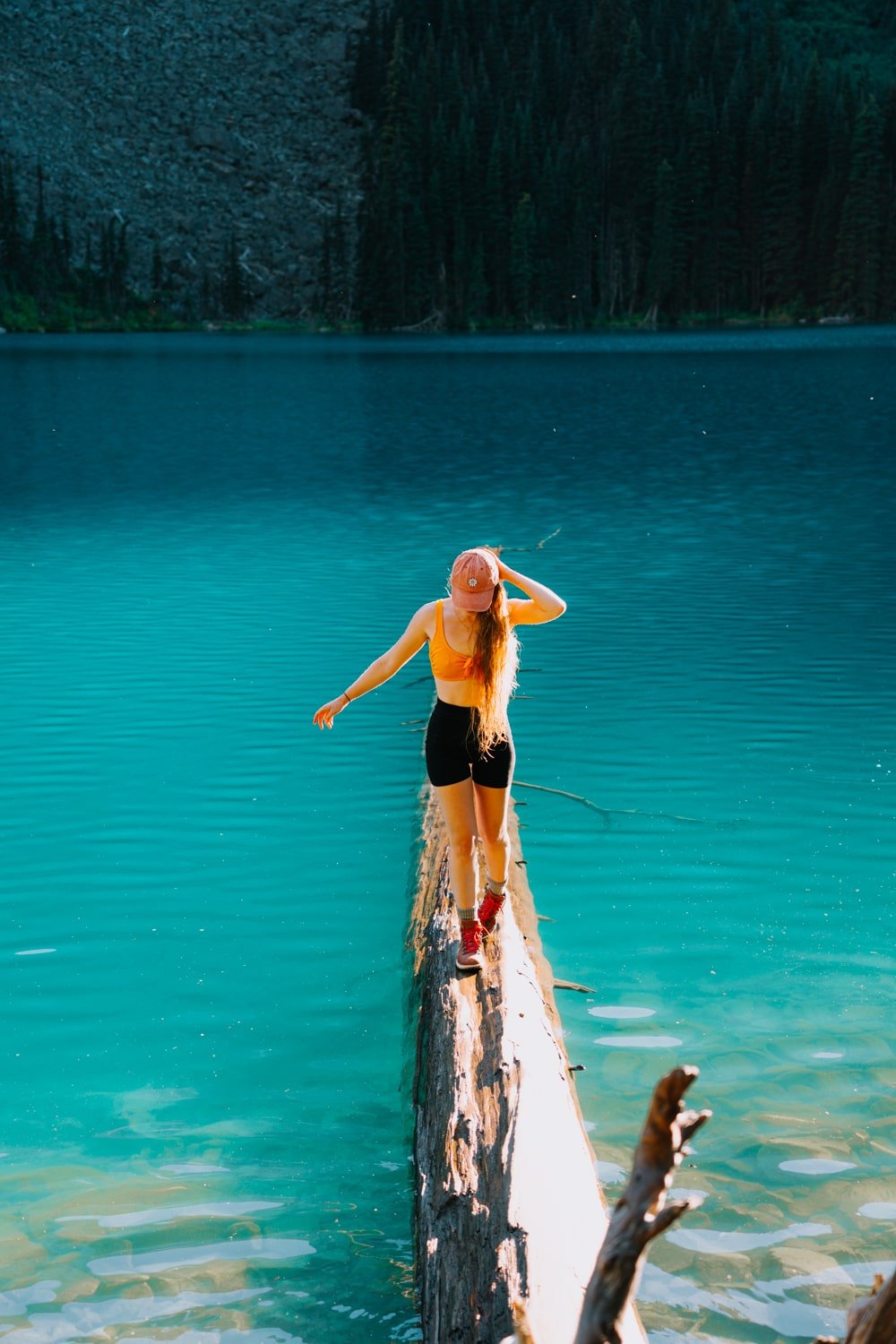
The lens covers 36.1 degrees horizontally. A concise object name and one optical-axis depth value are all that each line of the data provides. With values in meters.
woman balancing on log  5.45
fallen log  3.79
